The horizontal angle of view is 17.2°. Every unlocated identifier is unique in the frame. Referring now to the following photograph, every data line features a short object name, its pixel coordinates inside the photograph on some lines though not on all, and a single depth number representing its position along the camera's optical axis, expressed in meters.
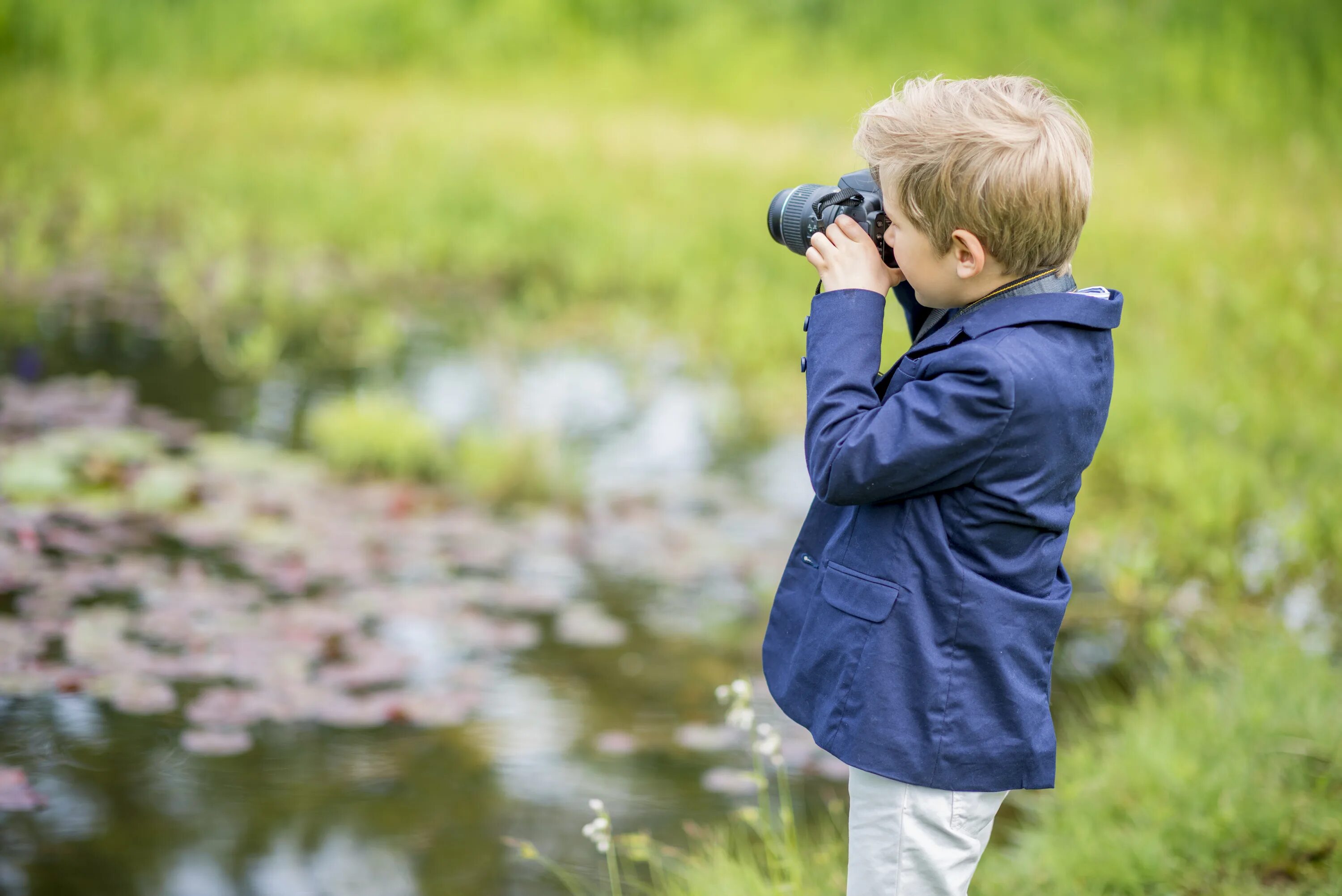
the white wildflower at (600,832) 3.94
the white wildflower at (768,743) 4.02
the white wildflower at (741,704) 4.02
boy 3.67
